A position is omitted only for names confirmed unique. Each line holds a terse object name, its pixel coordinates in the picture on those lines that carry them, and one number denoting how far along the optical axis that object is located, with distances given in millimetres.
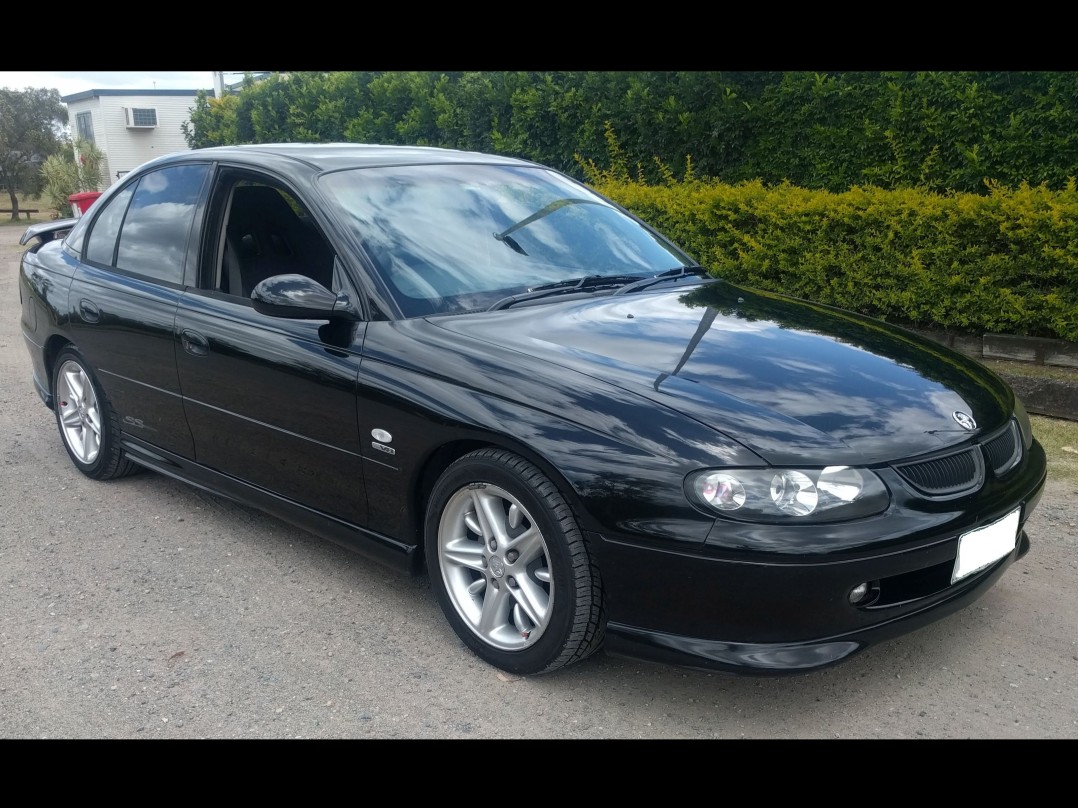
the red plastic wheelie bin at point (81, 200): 17062
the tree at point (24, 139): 32812
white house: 33344
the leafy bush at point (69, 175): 28938
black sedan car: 2768
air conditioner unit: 33312
